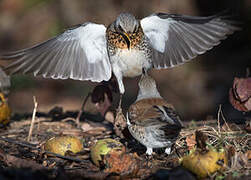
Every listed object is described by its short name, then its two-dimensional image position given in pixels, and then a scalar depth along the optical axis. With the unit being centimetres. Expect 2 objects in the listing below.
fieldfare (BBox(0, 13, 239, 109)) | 1054
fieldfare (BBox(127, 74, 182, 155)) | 795
